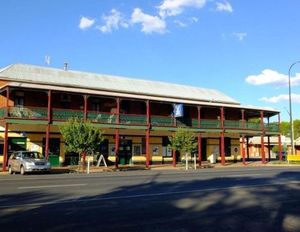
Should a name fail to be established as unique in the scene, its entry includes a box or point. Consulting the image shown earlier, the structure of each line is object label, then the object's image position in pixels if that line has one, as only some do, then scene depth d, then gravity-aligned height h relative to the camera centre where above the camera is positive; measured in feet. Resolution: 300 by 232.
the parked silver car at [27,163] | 56.34 -3.92
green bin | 74.72 -4.28
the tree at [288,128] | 214.12 +13.92
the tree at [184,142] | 76.50 +0.79
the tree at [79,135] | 62.77 +2.07
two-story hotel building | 71.08 +8.22
